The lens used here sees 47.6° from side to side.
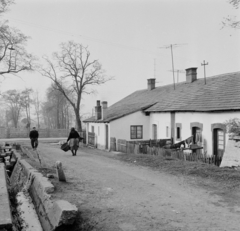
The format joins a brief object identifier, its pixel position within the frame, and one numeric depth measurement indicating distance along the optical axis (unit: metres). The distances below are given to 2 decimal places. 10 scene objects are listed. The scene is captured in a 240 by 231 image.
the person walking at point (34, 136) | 17.58
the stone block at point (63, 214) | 5.48
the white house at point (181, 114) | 15.37
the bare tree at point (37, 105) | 68.69
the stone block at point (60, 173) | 8.30
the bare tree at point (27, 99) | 55.02
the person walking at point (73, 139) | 15.80
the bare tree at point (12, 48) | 22.15
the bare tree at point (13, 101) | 53.54
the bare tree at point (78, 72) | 34.66
